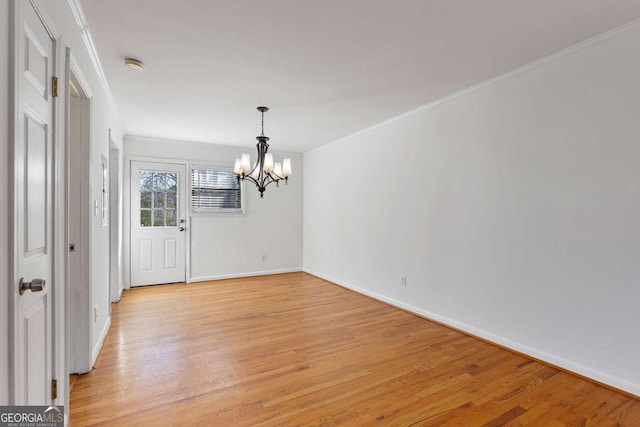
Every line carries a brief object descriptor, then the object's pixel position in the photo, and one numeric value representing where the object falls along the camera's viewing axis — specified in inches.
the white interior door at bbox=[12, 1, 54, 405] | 47.5
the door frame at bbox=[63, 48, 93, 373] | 93.4
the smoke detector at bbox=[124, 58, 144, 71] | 102.8
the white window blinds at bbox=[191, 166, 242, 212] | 218.8
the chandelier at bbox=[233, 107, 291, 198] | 146.3
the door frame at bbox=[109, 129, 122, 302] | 156.6
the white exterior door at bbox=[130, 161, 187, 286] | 202.2
